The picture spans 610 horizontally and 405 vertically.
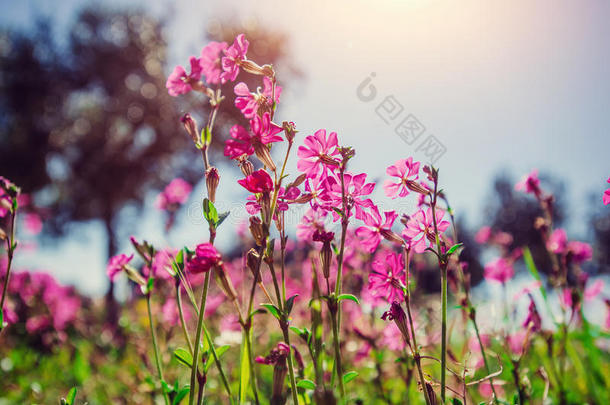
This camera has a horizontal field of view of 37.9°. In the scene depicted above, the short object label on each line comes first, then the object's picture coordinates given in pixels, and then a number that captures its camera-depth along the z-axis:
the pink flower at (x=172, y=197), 0.60
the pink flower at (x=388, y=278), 0.45
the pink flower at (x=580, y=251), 0.64
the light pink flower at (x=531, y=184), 0.62
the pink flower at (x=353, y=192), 0.43
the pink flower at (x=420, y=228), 0.45
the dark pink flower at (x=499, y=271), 0.66
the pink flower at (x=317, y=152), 0.43
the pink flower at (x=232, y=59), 0.44
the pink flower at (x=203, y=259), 0.40
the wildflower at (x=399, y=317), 0.43
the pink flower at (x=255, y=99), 0.43
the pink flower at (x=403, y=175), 0.46
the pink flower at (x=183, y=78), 0.48
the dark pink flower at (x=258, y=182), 0.41
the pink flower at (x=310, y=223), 0.46
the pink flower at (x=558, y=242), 0.65
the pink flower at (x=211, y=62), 0.47
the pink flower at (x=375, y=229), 0.45
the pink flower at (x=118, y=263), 0.50
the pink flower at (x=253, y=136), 0.41
